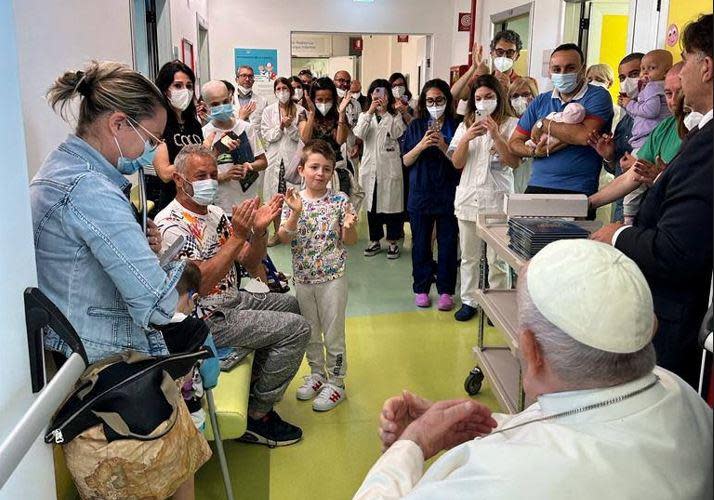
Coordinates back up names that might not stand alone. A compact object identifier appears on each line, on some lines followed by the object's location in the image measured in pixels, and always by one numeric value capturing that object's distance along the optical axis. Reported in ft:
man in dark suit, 5.16
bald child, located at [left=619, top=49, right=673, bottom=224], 11.46
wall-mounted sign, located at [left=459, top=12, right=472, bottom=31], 29.73
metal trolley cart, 8.16
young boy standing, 9.91
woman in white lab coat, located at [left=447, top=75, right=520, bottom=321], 13.03
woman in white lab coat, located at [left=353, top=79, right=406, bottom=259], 18.57
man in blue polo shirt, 11.05
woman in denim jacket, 5.00
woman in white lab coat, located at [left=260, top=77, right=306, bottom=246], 19.31
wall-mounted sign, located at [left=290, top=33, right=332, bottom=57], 40.92
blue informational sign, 31.37
